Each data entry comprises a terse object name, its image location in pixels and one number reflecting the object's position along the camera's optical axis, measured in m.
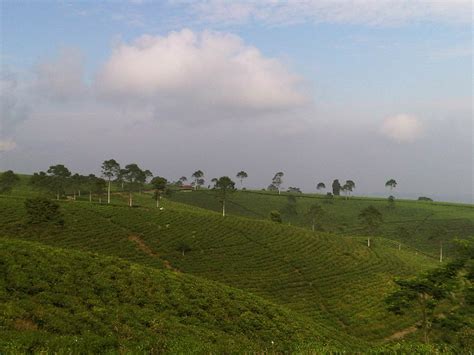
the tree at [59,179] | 118.88
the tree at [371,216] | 112.50
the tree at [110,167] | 124.44
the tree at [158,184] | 113.81
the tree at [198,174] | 186.12
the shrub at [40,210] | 56.50
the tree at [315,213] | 131.38
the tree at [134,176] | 136.62
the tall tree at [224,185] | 122.56
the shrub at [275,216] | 116.12
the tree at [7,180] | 108.38
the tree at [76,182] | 132.00
